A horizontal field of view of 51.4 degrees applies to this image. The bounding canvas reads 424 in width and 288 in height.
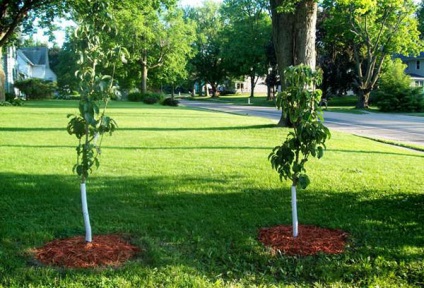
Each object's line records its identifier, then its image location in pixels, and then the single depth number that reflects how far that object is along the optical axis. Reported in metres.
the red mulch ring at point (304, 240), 4.28
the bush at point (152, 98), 40.75
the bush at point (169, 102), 37.39
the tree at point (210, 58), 68.00
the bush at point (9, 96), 33.23
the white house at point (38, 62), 66.64
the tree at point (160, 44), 46.34
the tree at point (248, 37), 53.12
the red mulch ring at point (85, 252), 3.89
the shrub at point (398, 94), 32.06
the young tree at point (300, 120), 4.25
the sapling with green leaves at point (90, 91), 3.88
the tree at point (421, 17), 56.69
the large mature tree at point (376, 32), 33.19
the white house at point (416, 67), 53.28
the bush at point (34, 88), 40.59
